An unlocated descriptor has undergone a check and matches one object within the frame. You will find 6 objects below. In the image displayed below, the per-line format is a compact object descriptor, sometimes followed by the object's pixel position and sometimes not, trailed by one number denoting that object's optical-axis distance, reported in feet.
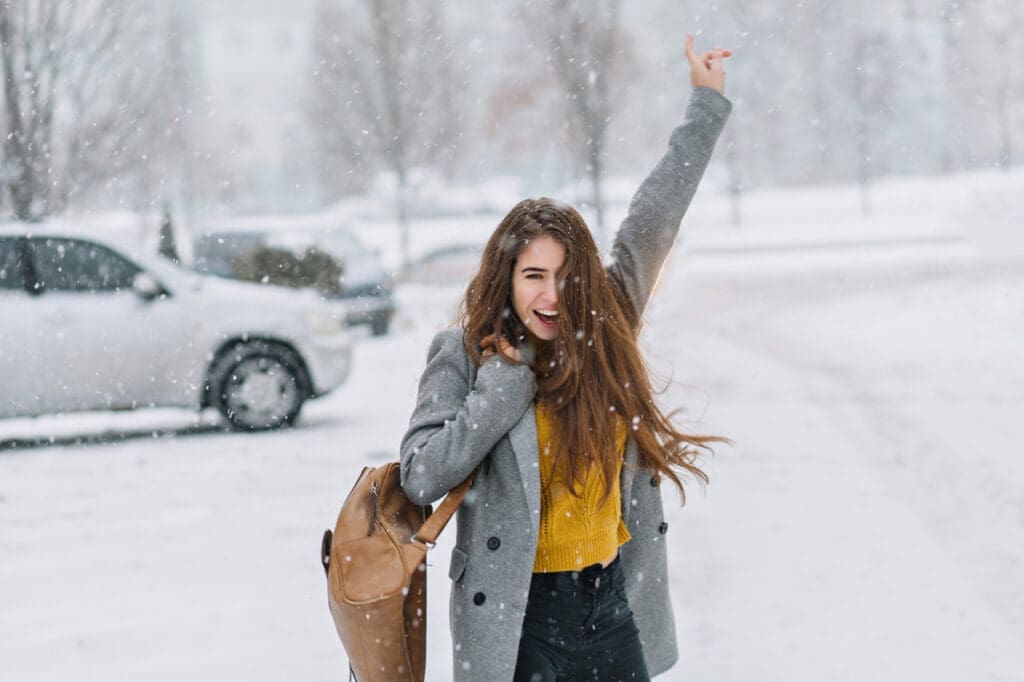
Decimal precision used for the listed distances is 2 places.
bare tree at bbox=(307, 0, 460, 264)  82.43
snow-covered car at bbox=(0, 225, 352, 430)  27.63
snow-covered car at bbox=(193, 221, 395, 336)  50.52
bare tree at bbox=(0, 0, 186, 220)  41.27
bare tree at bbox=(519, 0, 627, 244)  60.85
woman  7.21
